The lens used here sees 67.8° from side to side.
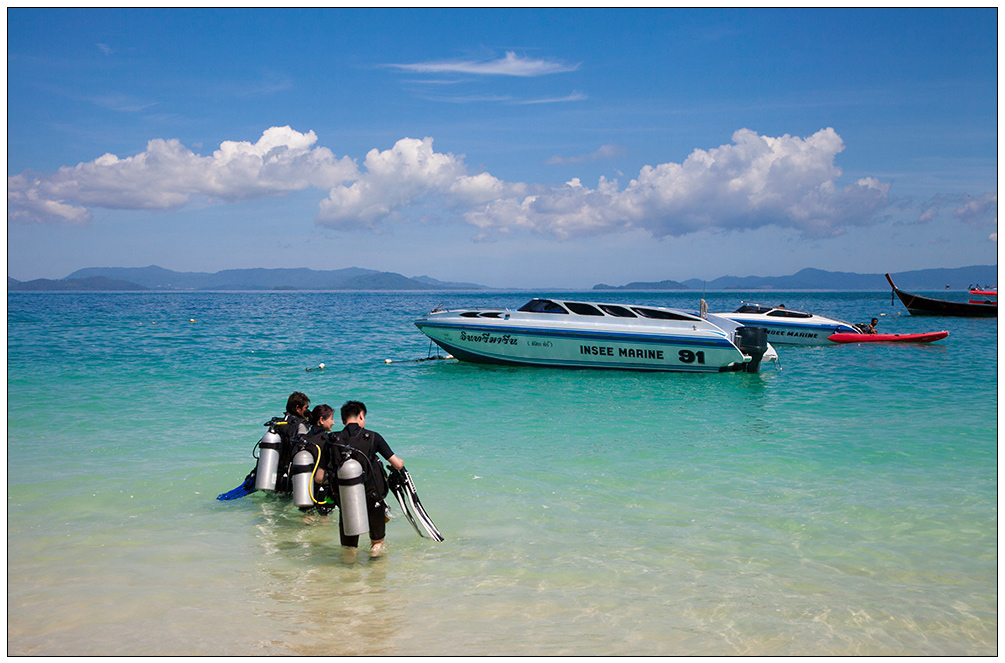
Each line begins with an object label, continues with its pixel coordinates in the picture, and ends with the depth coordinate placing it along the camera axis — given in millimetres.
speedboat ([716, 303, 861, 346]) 30797
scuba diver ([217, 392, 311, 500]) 7508
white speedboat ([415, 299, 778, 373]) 20578
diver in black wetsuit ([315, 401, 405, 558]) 6062
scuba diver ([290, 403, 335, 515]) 6914
